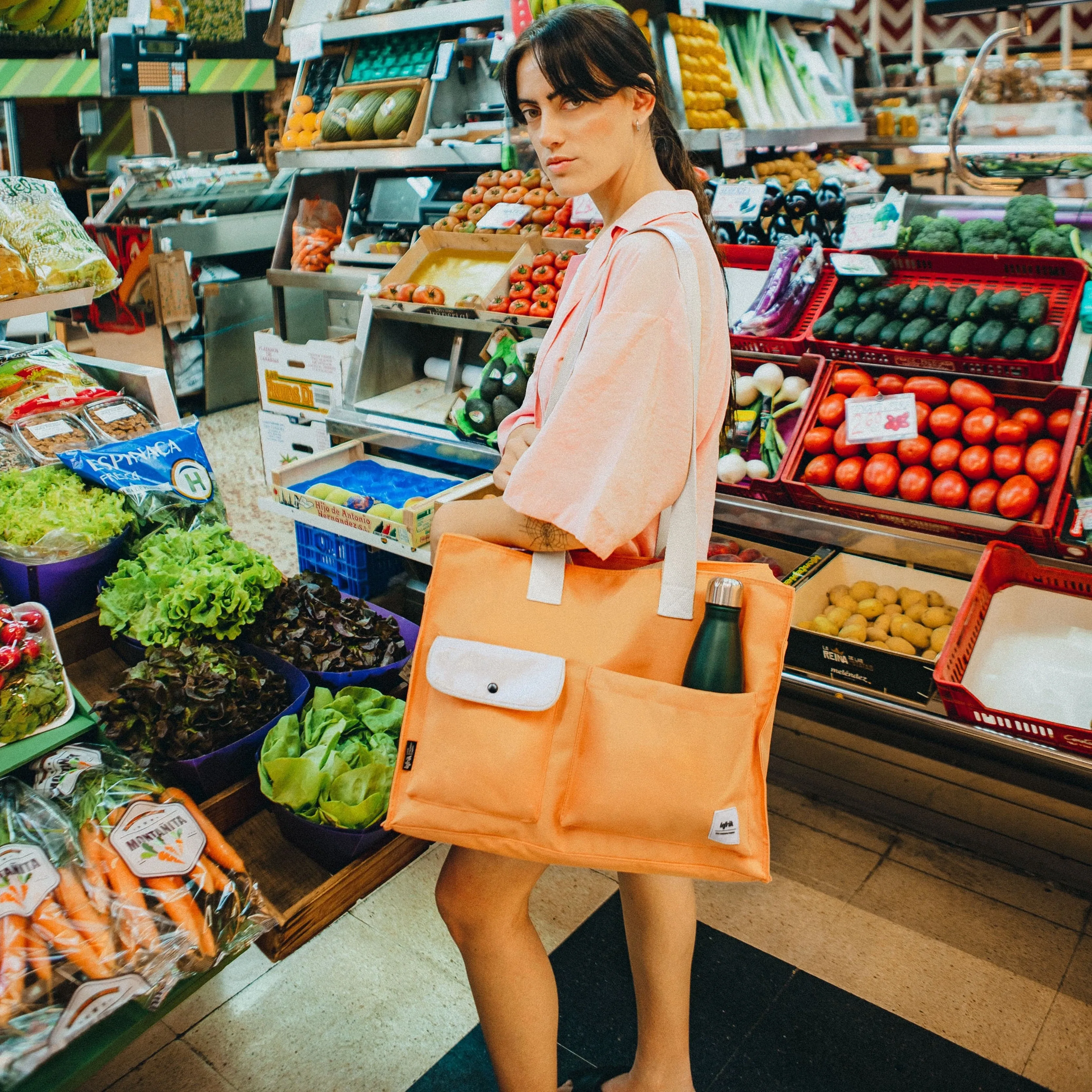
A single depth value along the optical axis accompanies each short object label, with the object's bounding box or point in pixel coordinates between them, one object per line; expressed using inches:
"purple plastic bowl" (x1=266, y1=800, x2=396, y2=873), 68.3
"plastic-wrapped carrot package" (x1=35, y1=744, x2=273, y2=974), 57.4
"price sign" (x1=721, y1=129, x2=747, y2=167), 172.2
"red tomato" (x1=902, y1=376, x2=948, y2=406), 104.7
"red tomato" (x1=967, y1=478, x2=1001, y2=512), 95.1
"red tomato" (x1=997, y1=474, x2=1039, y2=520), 92.4
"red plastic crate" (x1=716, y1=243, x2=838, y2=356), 115.3
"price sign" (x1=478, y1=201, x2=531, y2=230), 150.8
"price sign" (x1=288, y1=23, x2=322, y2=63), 189.9
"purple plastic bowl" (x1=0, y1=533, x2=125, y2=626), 85.0
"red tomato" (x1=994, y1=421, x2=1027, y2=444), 96.8
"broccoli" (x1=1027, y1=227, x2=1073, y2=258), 106.2
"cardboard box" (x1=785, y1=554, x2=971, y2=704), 89.0
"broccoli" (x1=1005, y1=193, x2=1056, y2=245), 109.8
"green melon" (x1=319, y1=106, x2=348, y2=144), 183.6
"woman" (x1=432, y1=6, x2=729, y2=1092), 46.5
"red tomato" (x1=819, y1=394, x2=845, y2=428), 106.4
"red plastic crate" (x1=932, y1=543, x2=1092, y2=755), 80.0
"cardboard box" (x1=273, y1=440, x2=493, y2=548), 112.7
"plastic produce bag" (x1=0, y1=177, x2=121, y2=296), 95.7
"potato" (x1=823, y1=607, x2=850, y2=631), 102.2
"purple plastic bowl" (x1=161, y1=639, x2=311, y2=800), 72.5
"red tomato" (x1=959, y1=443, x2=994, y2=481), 96.7
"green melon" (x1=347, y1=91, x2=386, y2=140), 180.1
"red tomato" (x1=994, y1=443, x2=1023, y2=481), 95.1
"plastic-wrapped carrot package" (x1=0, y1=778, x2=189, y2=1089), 50.1
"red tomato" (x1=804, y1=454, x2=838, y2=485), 104.7
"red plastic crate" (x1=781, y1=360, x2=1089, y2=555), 91.9
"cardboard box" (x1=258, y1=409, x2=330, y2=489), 182.5
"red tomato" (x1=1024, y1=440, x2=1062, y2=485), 93.1
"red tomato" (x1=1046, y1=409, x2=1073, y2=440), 96.3
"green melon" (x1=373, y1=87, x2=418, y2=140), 176.9
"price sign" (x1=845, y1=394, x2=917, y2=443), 101.7
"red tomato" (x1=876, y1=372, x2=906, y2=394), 106.5
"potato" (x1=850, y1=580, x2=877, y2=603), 105.6
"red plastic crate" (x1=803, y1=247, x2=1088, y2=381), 100.0
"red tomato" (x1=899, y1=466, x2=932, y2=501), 99.1
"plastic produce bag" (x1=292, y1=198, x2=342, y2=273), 185.9
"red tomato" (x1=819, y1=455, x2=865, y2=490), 102.3
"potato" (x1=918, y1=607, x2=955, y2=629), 100.1
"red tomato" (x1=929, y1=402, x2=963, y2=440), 101.3
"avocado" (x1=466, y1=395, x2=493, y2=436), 125.8
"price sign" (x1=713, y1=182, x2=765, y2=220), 129.0
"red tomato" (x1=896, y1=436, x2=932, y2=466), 100.9
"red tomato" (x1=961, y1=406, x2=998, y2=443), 98.6
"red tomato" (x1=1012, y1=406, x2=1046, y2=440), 98.0
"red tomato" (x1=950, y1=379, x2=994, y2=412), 101.7
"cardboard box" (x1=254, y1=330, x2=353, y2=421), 171.0
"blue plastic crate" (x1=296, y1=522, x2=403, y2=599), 130.3
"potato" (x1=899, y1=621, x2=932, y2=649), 98.5
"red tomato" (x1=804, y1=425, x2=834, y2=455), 106.0
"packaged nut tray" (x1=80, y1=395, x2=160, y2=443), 100.3
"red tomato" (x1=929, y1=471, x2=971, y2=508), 96.7
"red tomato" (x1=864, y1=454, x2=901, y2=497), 100.7
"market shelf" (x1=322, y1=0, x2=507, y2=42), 167.5
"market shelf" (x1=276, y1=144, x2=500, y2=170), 164.2
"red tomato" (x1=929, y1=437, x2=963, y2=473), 98.9
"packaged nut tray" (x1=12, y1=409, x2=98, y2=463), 95.0
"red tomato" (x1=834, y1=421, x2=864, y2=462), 104.9
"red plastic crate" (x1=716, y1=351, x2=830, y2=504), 107.7
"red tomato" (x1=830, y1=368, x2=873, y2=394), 108.2
